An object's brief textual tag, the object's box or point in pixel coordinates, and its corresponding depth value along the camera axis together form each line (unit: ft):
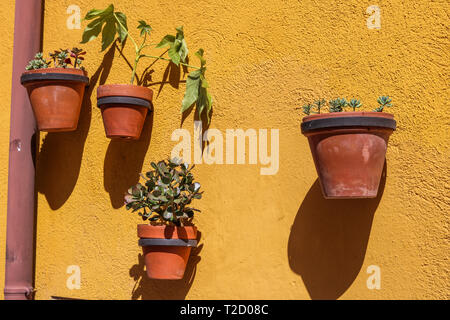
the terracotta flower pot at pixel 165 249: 7.80
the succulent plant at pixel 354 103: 7.32
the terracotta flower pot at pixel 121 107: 8.28
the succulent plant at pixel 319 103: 7.47
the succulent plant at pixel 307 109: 7.57
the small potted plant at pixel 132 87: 8.32
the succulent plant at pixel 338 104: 7.35
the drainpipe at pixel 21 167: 8.87
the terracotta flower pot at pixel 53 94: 8.45
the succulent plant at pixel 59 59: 8.72
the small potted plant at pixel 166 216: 7.82
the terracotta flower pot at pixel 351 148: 6.91
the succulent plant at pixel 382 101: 7.33
